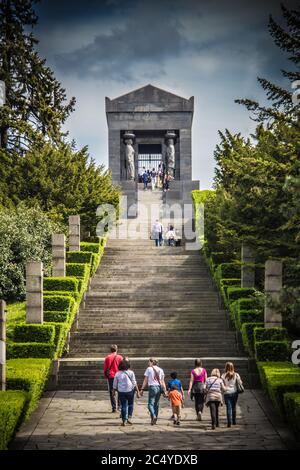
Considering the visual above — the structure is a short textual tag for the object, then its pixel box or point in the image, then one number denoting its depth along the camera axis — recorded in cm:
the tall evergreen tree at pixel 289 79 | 1956
